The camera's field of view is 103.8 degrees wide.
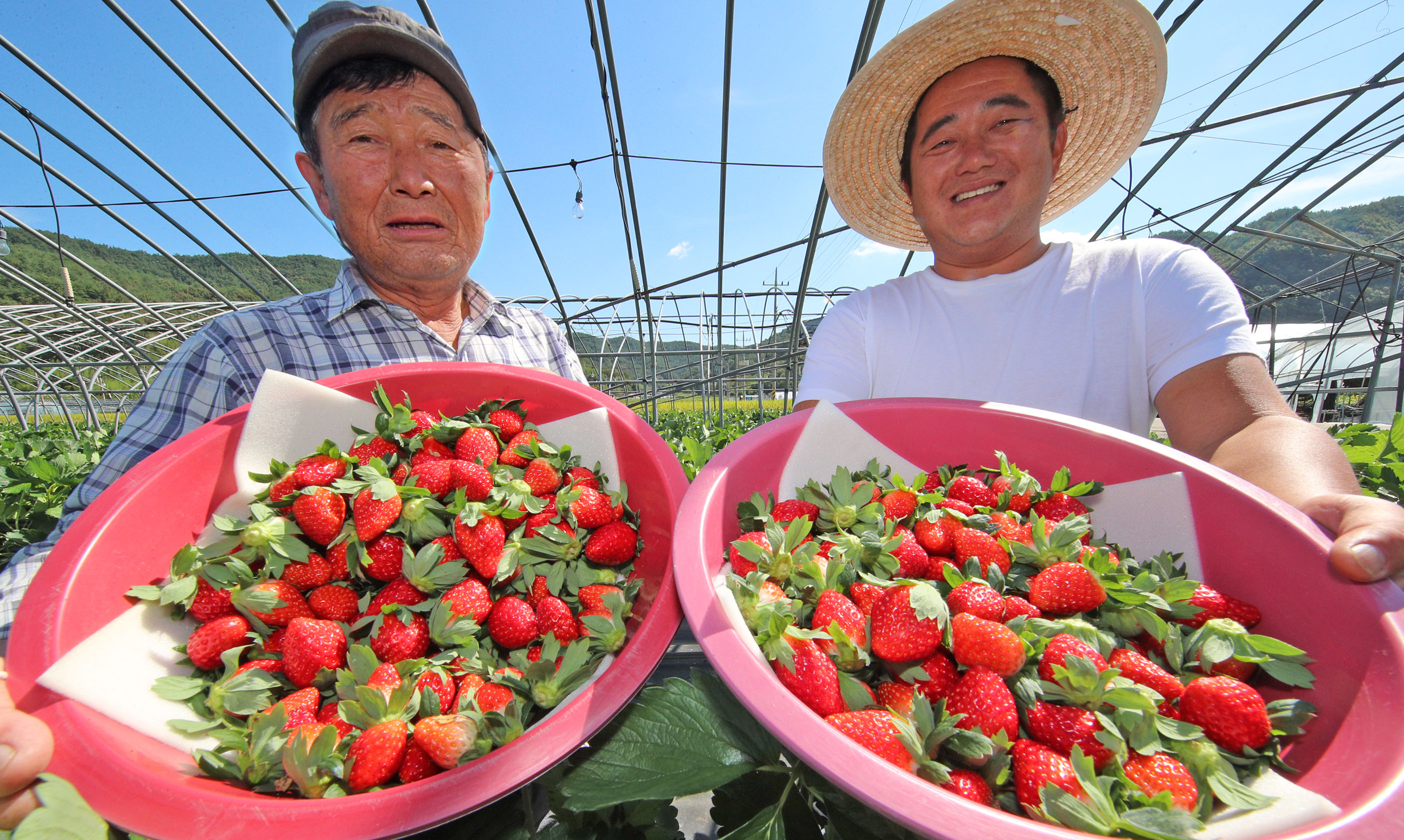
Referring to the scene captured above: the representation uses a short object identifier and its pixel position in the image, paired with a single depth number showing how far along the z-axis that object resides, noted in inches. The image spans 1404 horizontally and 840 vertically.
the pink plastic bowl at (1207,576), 17.8
